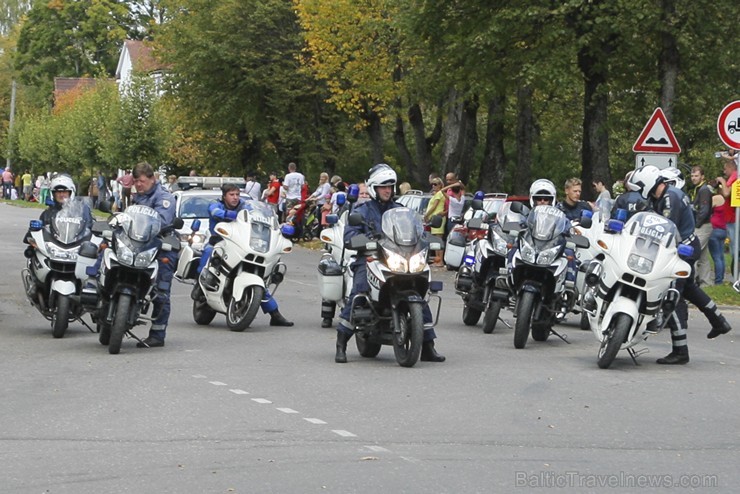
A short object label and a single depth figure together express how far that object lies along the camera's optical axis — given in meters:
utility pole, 95.17
